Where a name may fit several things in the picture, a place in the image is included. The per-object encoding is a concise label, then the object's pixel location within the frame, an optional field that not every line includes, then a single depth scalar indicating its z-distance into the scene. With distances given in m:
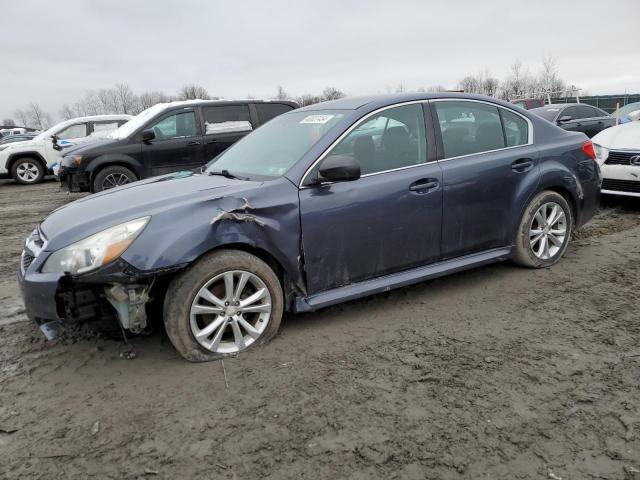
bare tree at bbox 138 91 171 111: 73.51
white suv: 13.17
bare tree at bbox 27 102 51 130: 91.24
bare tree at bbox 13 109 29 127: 92.62
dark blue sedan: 3.07
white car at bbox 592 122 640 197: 6.73
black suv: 8.70
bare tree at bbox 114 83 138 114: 74.19
